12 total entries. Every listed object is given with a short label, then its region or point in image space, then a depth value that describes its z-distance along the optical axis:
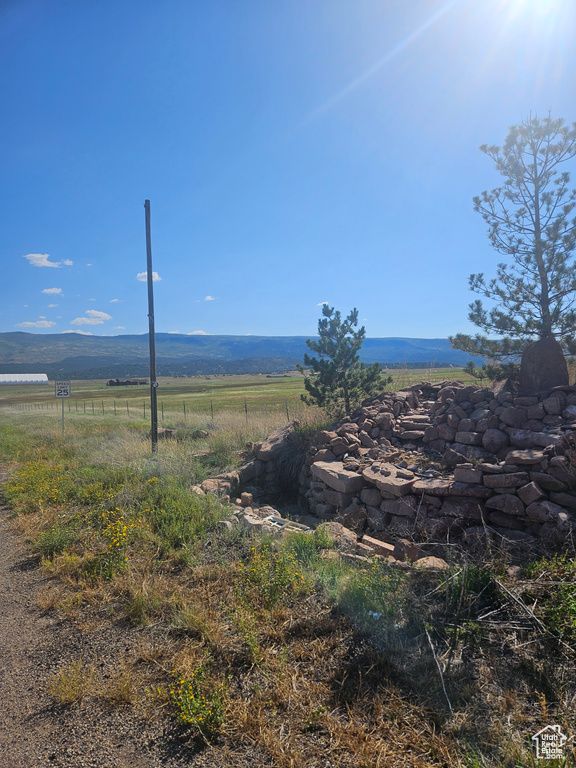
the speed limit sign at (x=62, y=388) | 17.77
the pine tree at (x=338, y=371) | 11.45
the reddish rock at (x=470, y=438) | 7.43
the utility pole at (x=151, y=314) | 10.45
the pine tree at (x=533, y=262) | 9.36
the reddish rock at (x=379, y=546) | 5.56
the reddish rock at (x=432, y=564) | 4.23
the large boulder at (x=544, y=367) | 8.17
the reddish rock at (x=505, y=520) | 5.89
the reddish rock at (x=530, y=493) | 5.66
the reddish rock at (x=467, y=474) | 6.22
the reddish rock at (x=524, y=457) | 5.98
